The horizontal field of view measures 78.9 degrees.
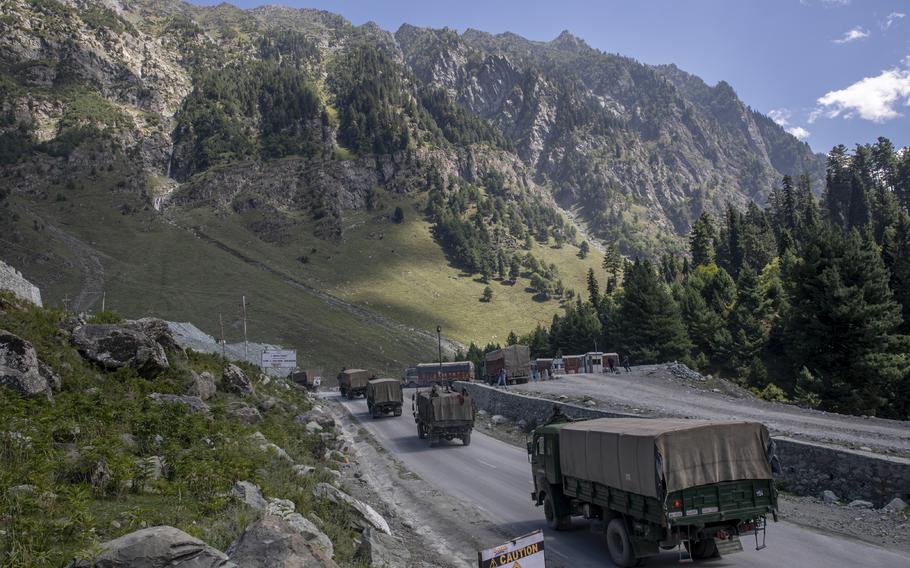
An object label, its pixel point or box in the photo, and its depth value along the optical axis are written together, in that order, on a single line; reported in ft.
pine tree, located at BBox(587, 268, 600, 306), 393.29
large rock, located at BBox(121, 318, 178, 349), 83.66
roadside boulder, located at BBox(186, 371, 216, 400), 74.49
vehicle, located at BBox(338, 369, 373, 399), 217.36
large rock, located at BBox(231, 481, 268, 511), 35.58
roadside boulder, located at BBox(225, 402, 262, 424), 73.91
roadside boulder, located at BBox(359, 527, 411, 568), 35.94
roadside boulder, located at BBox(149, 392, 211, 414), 60.50
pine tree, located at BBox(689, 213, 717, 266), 385.70
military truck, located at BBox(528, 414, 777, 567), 35.04
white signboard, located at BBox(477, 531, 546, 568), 22.08
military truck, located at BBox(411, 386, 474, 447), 102.78
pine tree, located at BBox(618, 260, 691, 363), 223.71
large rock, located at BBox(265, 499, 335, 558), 30.73
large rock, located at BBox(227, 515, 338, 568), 23.99
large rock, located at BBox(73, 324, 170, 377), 67.26
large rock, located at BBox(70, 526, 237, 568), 21.58
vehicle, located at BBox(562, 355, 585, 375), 246.84
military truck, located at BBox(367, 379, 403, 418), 150.00
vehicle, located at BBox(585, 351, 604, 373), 232.32
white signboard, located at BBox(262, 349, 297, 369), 219.41
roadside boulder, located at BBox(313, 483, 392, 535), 44.74
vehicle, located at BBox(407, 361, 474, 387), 249.34
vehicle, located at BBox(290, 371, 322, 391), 249.36
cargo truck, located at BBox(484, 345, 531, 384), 208.95
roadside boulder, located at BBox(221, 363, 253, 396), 94.58
